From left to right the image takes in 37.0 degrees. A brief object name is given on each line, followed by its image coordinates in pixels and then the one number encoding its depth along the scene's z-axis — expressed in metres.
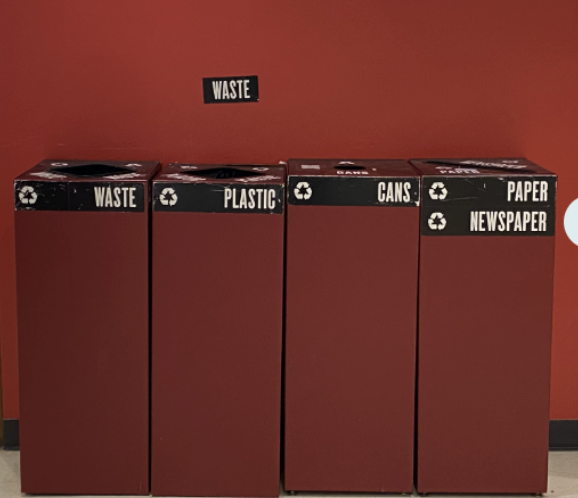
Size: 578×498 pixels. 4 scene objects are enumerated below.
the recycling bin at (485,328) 2.59
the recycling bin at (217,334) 2.58
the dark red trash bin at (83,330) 2.58
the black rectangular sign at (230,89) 2.92
